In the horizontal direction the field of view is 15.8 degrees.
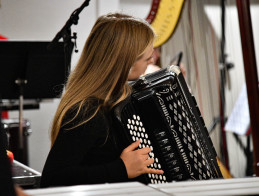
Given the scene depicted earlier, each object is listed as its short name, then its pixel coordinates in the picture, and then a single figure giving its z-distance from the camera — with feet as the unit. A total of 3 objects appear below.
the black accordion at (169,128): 8.42
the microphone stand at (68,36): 14.37
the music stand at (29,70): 16.31
